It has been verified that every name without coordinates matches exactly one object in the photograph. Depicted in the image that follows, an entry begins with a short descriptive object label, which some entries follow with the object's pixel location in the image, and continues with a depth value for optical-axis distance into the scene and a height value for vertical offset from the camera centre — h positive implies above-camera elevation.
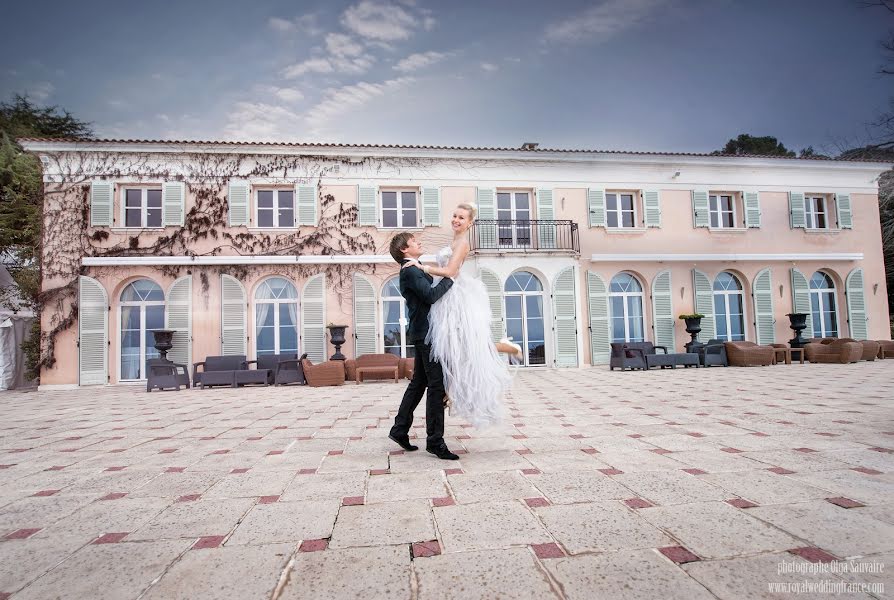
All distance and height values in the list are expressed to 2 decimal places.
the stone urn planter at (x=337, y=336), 10.51 -0.23
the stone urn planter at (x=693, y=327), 11.68 -0.34
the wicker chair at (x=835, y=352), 11.08 -1.11
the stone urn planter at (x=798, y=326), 11.80 -0.42
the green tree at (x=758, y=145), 23.70 +9.23
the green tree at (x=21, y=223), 11.23 +3.16
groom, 3.08 -0.28
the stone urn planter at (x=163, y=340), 9.70 -0.15
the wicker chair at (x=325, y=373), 9.34 -0.99
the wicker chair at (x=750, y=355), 10.95 -1.08
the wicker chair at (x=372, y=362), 9.95 -0.85
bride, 3.04 -0.18
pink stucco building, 10.95 +2.17
